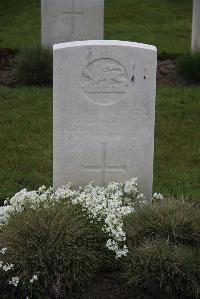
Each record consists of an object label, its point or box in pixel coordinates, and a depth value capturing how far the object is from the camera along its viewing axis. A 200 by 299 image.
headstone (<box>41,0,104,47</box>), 11.66
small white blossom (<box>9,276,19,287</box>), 4.71
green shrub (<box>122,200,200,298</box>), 4.74
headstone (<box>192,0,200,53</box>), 11.84
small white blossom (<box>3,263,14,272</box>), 4.76
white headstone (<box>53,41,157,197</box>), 5.80
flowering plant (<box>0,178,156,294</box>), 5.03
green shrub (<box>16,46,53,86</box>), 10.78
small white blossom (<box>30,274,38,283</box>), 4.67
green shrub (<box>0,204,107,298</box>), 4.77
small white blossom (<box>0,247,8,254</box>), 4.85
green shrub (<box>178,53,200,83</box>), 11.06
